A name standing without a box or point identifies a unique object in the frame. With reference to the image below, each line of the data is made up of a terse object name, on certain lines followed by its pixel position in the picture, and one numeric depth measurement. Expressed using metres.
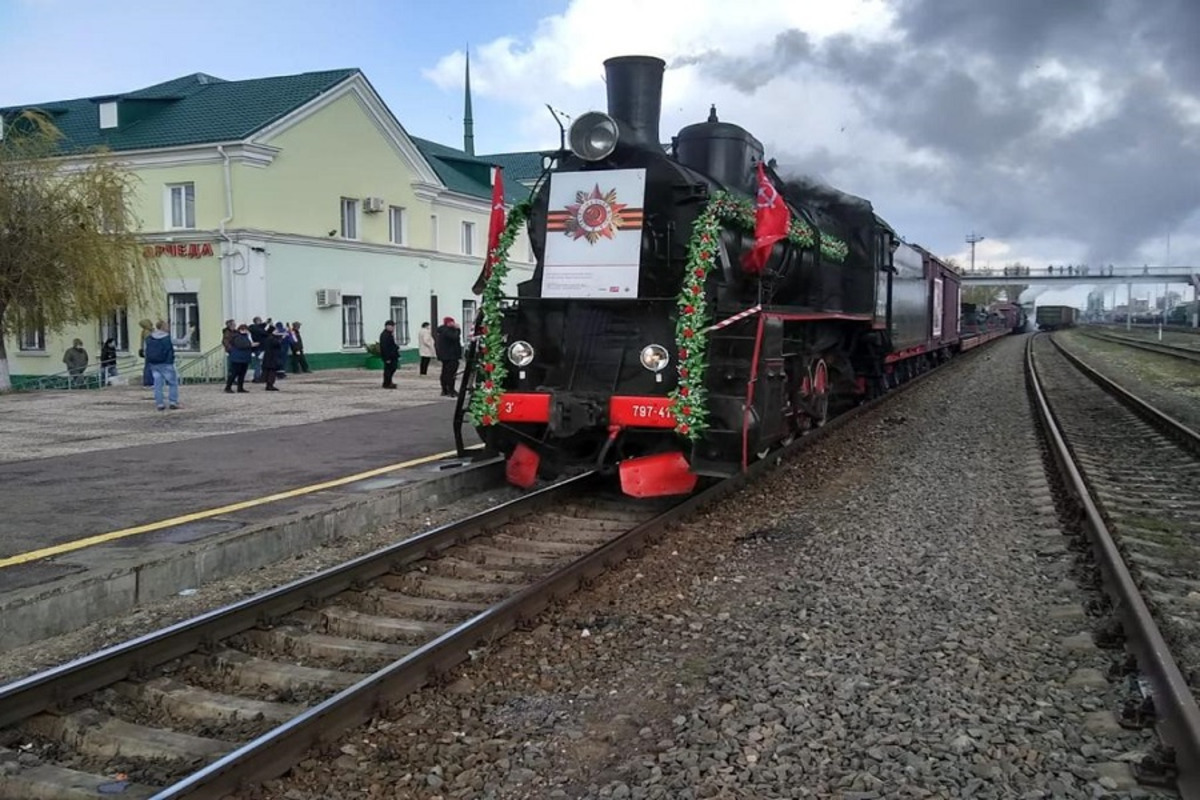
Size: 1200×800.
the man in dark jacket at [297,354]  25.06
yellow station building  25.44
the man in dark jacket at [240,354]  18.50
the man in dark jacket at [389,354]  19.22
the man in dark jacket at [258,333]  21.20
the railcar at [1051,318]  85.62
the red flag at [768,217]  8.75
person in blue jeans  15.45
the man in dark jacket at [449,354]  17.39
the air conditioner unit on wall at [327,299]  27.53
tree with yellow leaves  21.50
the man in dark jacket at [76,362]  24.64
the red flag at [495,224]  9.02
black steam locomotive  7.96
